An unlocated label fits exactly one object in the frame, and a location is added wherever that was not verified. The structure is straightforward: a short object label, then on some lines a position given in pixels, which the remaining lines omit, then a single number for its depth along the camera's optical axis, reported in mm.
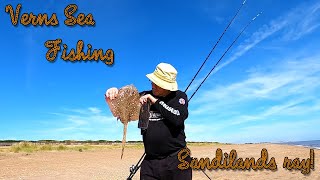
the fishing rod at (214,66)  3035
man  2535
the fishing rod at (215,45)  3069
